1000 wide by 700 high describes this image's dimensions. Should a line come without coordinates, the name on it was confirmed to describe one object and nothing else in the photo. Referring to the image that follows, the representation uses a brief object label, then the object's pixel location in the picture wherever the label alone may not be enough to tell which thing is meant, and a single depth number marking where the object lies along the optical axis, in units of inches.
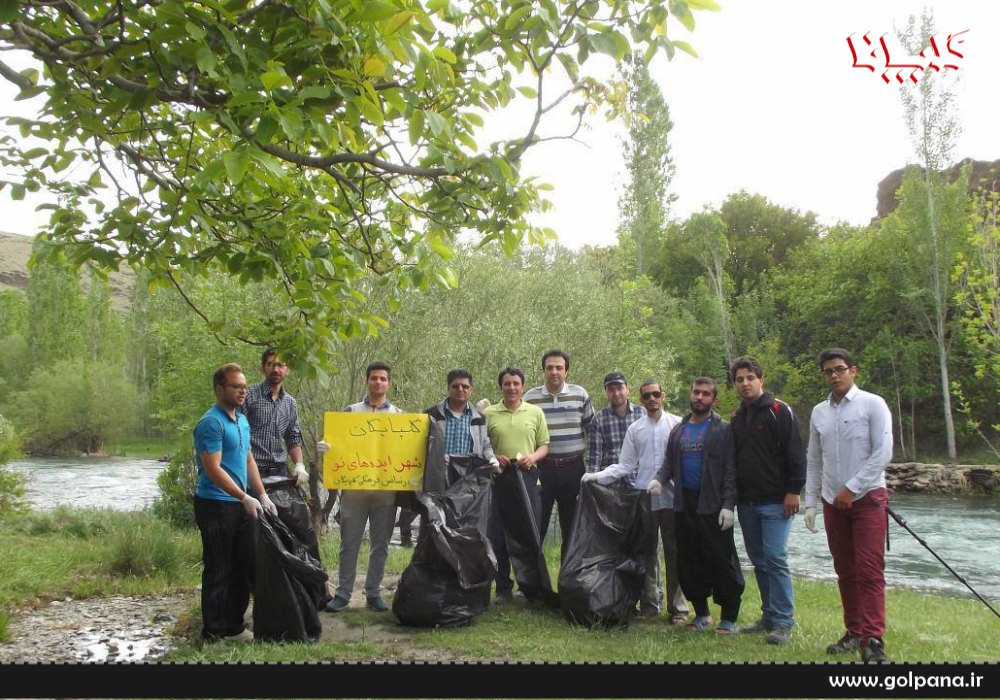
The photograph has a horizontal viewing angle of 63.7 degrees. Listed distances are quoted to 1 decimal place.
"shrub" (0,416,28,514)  449.1
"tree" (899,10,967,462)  1059.3
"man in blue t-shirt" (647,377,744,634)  212.5
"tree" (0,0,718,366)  110.6
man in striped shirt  251.0
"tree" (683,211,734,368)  1509.6
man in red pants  183.8
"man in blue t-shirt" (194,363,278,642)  190.9
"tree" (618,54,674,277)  1305.4
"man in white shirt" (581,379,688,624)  233.0
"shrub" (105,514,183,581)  284.8
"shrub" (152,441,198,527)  453.4
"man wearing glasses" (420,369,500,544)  238.2
